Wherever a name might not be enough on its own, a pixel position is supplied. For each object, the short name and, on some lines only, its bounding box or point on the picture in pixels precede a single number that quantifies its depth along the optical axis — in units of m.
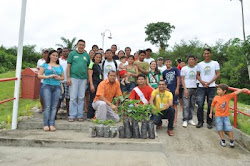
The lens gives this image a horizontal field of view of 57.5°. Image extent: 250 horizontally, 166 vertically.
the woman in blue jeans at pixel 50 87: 4.95
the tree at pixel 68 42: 36.03
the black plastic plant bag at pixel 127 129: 4.53
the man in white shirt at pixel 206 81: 6.04
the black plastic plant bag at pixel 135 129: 4.52
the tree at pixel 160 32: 55.00
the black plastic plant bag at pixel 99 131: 4.56
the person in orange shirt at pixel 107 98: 5.03
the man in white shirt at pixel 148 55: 7.34
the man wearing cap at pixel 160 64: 7.53
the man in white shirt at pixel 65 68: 5.85
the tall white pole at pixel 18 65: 5.16
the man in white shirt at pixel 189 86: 6.28
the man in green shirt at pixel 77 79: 5.46
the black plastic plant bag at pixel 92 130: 4.57
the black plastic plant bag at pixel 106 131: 4.55
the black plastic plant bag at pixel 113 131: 4.55
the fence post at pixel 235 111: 5.50
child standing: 5.02
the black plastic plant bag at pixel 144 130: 4.50
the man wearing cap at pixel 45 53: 6.17
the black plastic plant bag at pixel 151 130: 4.50
